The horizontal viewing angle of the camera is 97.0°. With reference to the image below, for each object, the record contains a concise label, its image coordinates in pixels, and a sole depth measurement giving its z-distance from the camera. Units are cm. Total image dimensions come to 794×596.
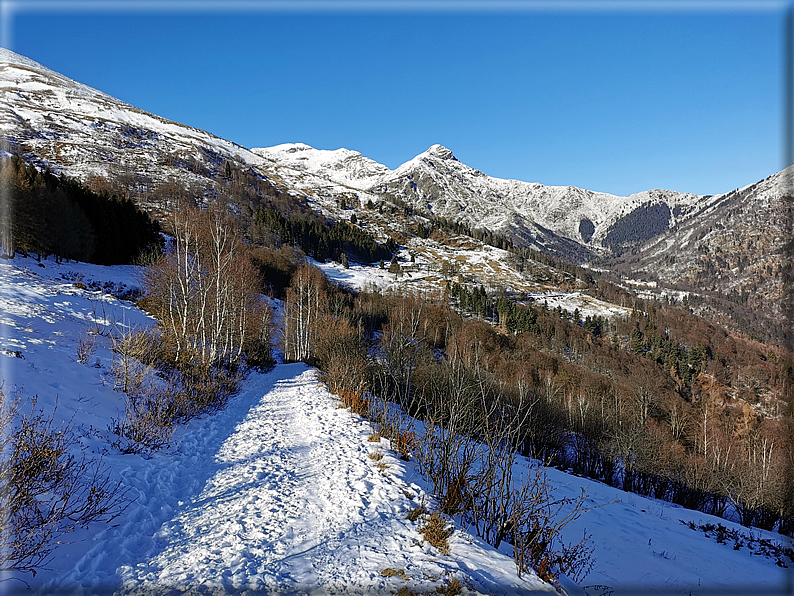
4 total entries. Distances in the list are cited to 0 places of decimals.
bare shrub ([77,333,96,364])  1106
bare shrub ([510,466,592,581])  469
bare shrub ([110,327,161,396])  1025
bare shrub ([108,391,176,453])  770
